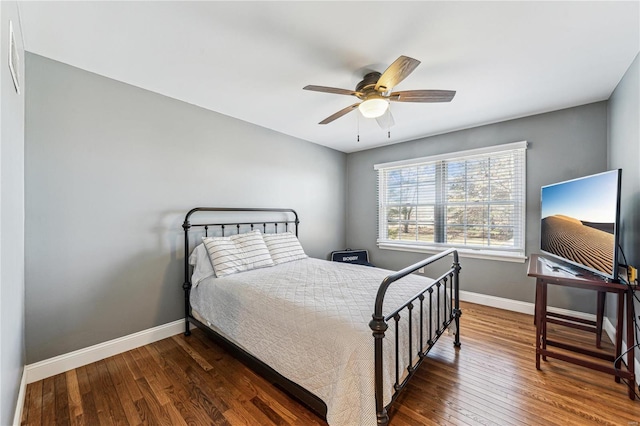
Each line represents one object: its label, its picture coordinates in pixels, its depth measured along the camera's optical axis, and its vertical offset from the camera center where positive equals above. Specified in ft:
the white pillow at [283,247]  9.86 -1.48
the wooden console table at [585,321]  5.64 -2.56
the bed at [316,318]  4.26 -2.31
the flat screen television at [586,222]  5.77 -0.24
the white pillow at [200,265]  8.16 -1.77
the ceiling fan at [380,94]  6.17 +2.99
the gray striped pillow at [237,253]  8.11 -1.44
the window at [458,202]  10.68 +0.46
